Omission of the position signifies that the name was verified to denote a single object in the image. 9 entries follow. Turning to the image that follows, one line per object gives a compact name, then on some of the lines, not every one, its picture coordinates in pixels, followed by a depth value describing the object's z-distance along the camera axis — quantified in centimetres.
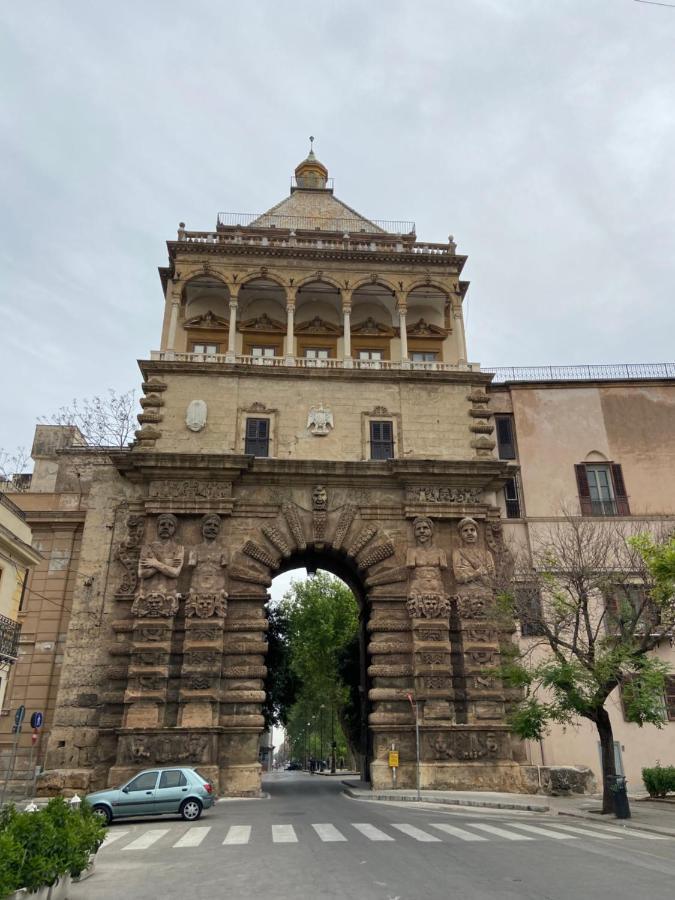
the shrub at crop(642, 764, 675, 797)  2008
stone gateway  2136
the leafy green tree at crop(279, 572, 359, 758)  4500
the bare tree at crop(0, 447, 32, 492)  3336
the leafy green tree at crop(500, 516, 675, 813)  1648
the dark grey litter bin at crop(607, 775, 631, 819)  1538
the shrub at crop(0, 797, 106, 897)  633
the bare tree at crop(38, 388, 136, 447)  3412
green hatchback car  1533
